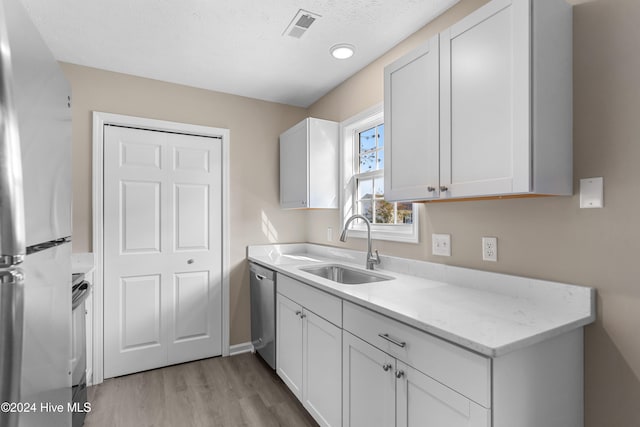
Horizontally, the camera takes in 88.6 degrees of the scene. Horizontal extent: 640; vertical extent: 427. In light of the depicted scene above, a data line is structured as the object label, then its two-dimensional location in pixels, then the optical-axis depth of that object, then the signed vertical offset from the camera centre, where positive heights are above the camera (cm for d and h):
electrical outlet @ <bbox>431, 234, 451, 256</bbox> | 188 -18
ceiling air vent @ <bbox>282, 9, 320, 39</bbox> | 192 +117
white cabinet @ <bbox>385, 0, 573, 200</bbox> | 121 +45
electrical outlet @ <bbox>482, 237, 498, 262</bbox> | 163 -17
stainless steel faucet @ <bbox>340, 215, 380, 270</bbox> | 230 -31
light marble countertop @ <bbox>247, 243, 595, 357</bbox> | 107 -39
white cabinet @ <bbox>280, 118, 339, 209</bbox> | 274 +43
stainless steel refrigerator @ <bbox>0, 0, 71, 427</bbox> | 57 -3
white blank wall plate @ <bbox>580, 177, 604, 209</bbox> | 126 +9
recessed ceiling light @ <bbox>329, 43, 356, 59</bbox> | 226 +115
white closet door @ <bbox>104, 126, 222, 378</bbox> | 263 -30
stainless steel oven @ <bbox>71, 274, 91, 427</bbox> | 170 -74
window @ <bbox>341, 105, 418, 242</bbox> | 230 +25
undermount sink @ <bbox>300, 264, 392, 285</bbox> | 233 -45
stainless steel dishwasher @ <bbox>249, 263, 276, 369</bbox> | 253 -81
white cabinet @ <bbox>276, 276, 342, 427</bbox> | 173 -86
